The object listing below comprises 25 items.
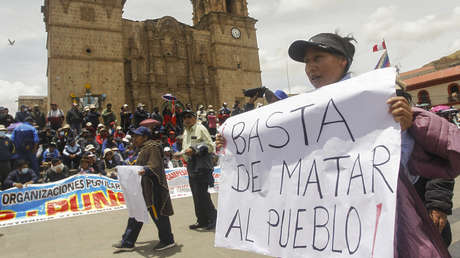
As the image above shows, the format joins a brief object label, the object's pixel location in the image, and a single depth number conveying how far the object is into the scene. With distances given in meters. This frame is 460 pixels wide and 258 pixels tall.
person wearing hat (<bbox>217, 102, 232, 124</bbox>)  15.90
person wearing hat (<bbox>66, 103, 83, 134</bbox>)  11.41
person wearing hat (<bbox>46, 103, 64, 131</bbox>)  11.87
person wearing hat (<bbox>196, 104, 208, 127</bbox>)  15.36
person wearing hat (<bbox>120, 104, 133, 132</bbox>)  13.85
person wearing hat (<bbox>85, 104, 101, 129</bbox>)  12.10
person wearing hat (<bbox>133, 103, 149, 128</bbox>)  12.84
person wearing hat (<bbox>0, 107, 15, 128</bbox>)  10.02
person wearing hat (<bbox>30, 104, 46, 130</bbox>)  11.80
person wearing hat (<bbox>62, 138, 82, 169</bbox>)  8.98
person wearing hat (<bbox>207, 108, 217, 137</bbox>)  14.64
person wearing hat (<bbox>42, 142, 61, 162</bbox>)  8.81
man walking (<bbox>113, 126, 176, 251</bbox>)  3.73
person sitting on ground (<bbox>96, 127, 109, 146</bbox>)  10.96
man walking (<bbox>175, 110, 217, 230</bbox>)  4.59
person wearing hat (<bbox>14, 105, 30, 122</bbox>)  10.27
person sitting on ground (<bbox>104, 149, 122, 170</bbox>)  9.40
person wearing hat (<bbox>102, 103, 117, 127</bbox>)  13.06
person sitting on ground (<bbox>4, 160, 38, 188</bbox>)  6.72
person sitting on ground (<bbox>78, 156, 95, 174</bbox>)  7.87
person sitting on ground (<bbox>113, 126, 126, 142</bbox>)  11.91
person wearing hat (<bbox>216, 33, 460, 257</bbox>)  1.23
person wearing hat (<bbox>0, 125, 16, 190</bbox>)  6.98
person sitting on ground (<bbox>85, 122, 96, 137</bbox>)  10.89
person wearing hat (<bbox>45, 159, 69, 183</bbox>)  7.57
